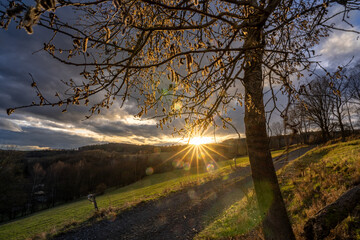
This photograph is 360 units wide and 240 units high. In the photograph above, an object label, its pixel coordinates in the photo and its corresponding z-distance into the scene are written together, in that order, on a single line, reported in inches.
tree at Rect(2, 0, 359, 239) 62.2
